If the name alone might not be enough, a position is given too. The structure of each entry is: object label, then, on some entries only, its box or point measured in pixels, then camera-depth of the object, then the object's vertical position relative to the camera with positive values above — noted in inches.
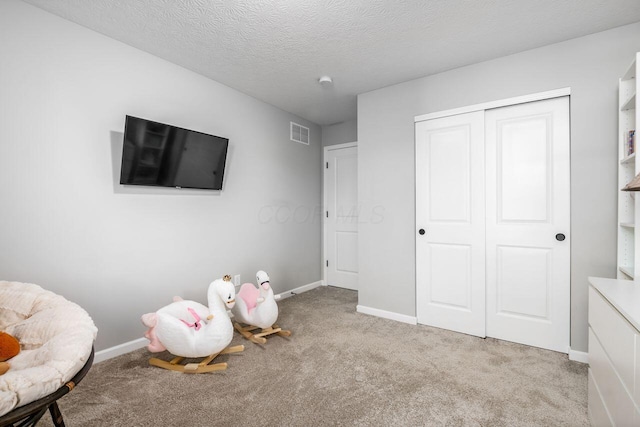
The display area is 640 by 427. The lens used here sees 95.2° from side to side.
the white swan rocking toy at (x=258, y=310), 97.8 -33.8
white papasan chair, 32.2 -19.1
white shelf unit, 75.2 +9.0
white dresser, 40.8 -22.9
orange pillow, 45.0 -21.1
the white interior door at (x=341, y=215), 165.5 -2.6
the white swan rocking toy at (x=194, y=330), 77.4 -32.4
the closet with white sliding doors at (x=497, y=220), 90.7 -3.1
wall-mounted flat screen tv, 88.1 +18.6
